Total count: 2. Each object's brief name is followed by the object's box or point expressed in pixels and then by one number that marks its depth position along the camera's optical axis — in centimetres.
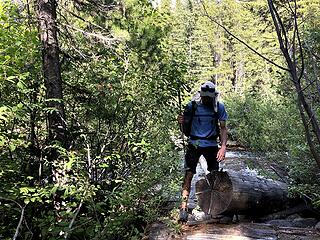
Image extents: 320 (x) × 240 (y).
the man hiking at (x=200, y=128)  534
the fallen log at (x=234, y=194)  569
